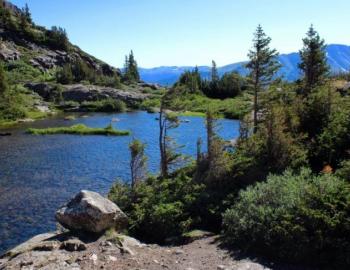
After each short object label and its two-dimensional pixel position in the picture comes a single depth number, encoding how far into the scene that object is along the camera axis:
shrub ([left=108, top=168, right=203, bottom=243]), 23.48
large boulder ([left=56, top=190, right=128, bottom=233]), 21.80
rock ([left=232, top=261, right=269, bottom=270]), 17.06
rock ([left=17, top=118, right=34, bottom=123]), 100.08
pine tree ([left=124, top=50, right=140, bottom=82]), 183.25
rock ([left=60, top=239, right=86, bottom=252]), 19.67
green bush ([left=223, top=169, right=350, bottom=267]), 17.59
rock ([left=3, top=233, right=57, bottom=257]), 20.78
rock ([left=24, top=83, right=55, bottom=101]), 136.75
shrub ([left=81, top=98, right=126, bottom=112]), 130.62
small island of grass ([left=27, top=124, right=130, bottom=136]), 80.75
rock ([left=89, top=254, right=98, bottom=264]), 18.21
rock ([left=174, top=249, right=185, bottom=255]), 19.95
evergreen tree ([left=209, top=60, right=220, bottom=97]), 153.00
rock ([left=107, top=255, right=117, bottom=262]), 18.44
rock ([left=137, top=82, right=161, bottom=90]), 173.00
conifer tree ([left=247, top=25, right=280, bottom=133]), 44.34
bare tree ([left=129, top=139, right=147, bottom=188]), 30.81
